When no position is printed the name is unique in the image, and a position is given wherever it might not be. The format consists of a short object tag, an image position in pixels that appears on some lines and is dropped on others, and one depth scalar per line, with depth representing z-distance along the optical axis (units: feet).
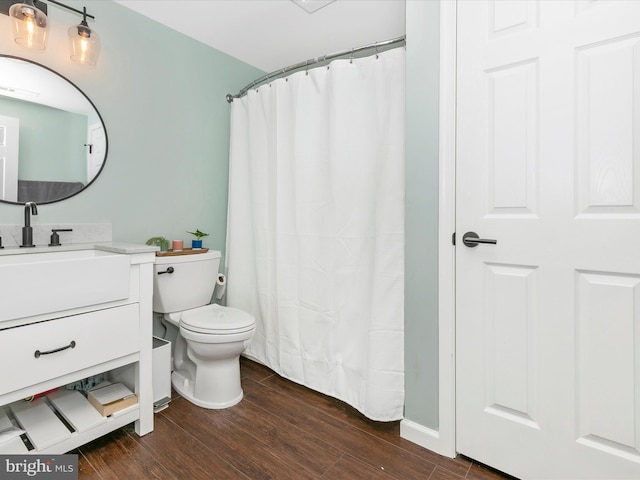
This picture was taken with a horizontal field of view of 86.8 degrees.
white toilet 5.67
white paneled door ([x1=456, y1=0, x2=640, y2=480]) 3.59
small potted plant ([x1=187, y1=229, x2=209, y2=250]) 7.08
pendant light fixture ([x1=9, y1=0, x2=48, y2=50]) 4.96
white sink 3.71
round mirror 5.20
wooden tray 6.27
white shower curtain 5.31
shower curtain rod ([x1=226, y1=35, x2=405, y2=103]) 5.31
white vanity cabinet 3.85
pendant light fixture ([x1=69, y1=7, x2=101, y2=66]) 5.57
